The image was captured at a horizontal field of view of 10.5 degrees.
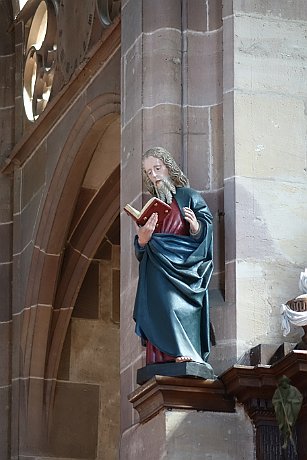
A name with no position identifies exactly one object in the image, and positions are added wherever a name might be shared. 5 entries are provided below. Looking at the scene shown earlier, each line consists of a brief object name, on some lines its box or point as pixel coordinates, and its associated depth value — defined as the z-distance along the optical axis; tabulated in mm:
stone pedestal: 10977
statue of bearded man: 11117
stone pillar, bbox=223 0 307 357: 11547
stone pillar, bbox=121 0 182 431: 12102
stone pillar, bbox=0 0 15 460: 16297
